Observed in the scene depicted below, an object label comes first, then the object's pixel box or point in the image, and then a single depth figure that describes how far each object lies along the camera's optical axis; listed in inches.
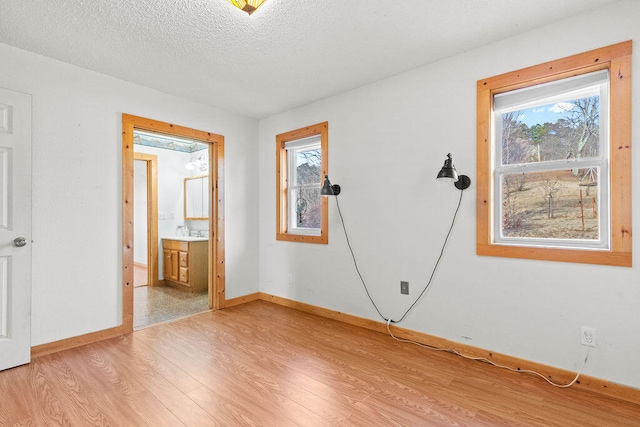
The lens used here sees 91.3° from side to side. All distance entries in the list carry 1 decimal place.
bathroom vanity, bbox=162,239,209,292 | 185.3
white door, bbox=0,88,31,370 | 92.5
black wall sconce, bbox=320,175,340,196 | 129.1
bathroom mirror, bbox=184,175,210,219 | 211.2
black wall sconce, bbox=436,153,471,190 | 94.5
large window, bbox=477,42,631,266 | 78.4
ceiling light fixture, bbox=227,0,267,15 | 72.2
